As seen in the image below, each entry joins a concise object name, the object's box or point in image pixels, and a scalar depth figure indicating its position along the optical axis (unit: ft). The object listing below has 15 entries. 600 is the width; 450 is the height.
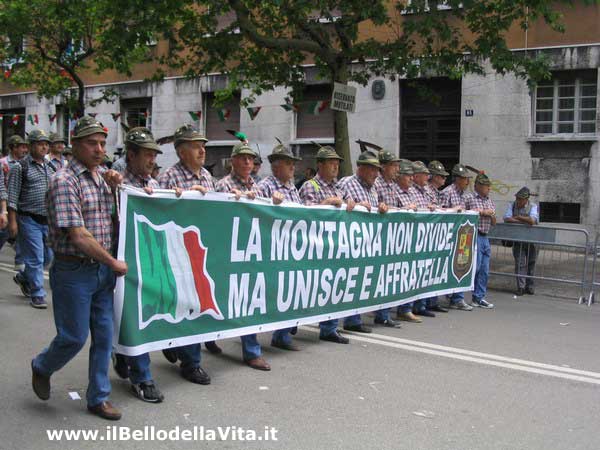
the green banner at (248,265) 16.84
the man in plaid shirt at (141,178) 16.93
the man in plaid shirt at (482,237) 33.99
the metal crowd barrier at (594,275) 35.50
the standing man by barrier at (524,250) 38.06
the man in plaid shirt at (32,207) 27.53
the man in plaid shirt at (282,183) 22.33
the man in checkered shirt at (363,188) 25.88
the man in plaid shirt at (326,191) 24.13
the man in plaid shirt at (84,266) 14.55
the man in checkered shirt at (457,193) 33.17
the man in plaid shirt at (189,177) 18.67
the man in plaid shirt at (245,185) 20.36
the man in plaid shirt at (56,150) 33.46
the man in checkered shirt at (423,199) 30.48
